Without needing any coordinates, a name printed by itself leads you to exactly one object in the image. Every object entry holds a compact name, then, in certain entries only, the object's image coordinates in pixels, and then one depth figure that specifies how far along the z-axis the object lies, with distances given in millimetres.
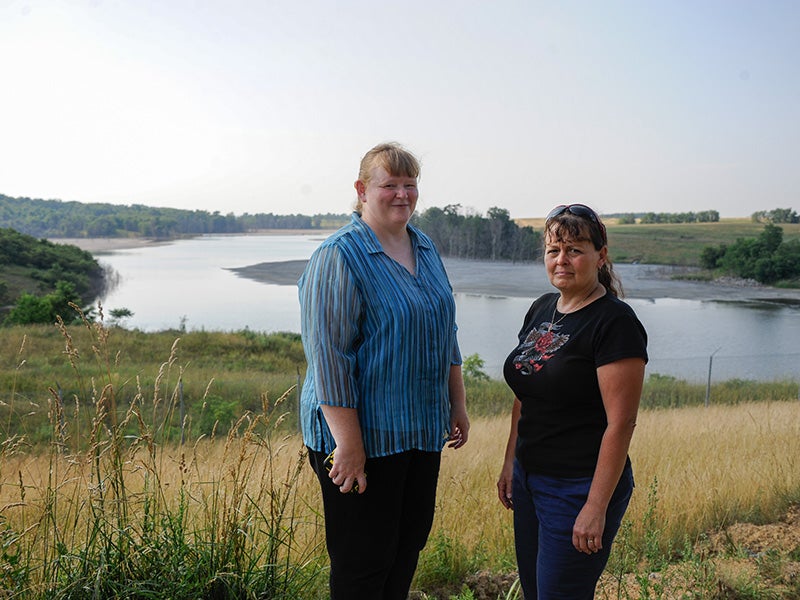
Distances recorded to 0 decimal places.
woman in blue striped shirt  1933
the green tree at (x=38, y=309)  33312
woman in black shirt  1818
